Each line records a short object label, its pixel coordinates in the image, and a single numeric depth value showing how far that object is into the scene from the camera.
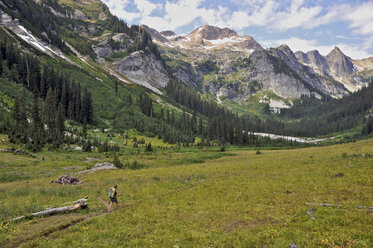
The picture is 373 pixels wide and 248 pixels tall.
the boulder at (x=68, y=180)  32.19
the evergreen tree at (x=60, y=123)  78.56
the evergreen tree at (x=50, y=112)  82.54
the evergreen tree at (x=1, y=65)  115.20
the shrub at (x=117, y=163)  51.03
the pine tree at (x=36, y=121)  72.69
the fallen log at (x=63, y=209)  17.83
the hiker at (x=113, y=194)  20.48
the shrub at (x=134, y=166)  51.40
